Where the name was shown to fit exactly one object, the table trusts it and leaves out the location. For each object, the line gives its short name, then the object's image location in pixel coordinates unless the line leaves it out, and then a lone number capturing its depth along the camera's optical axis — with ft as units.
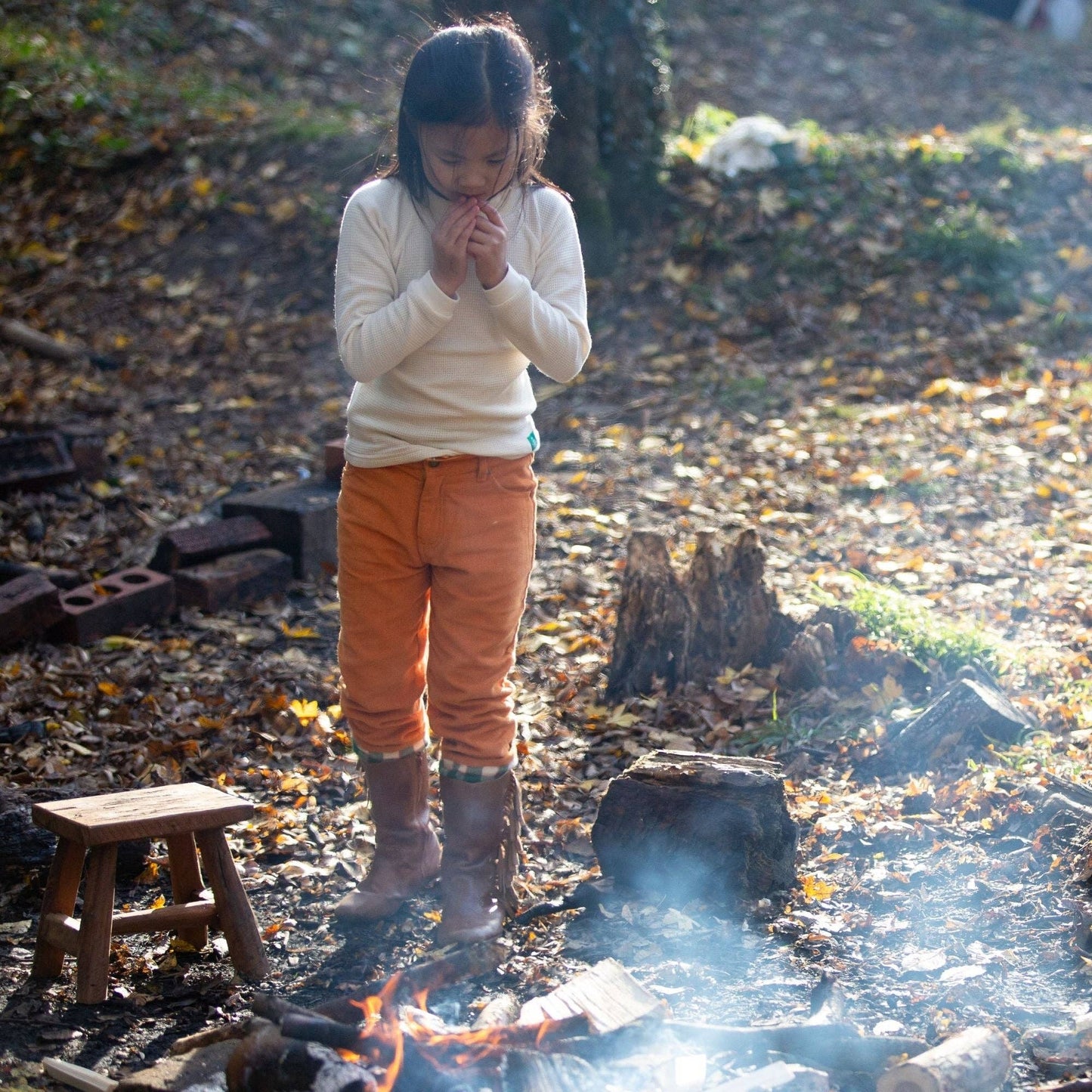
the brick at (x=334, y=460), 19.01
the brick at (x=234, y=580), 17.98
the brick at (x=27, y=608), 16.47
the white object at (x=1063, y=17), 47.32
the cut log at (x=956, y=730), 13.16
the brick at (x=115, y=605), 16.90
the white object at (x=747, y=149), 29.81
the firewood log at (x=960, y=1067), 8.03
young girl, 9.15
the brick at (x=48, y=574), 17.93
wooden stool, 9.50
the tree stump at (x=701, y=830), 10.98
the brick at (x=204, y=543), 18.48
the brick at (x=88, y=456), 22.03
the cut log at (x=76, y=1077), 8.33
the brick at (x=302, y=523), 18.86
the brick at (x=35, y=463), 21.13
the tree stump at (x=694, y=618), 15.14
